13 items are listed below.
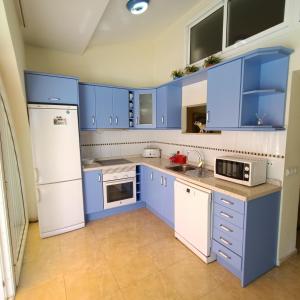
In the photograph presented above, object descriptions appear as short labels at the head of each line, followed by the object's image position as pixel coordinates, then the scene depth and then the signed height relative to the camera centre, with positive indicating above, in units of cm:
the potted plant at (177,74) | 291 +80
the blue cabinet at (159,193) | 267 -103
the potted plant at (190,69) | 273 +83
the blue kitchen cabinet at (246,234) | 170 -103
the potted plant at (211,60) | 239 +83
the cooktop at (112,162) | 319 -60
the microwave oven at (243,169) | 185 -45
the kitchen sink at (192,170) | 239 -61
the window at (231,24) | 195 +122
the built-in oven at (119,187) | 305 -99
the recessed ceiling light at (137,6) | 203 +132
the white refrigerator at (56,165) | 243 -51
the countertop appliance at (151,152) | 364 -49
